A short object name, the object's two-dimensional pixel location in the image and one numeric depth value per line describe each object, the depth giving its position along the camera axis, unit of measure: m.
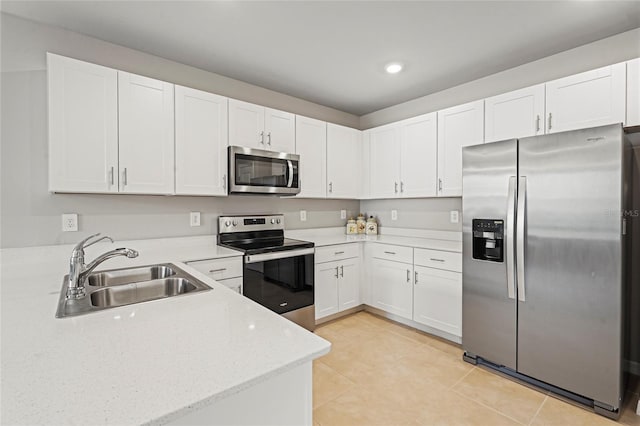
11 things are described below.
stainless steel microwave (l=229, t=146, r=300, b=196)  2.70
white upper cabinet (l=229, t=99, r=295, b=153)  2.78
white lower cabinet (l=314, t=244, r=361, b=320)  3.13
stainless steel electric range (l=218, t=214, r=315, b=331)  2.54
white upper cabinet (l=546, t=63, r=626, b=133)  2.07
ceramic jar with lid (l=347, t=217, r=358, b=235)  3.98
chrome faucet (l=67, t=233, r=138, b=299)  1.25
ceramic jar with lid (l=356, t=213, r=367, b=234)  3.99
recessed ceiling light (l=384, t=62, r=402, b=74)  2.74
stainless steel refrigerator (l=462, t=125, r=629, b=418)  1.81
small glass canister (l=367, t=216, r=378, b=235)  3.95
